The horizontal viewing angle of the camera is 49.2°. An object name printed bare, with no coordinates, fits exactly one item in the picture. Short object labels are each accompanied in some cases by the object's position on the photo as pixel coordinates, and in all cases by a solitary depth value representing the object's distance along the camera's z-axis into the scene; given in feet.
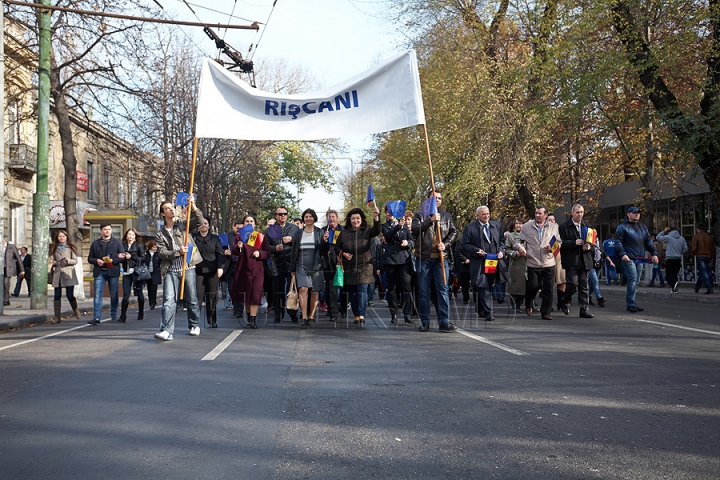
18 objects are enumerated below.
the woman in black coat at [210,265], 40.32
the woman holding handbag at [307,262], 41.11
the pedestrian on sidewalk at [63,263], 46.98
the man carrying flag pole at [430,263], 36.29
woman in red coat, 41.04
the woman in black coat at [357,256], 40.96
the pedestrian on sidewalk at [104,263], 45.51
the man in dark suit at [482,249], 40.81
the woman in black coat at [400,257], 40.06
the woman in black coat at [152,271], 56.95
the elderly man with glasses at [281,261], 42.11
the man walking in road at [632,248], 45.75
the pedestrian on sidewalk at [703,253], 63.16
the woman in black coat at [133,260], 50.22
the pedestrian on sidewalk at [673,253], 71.41
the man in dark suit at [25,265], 86.79
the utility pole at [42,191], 57.06
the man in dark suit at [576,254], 43.52
